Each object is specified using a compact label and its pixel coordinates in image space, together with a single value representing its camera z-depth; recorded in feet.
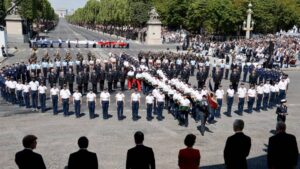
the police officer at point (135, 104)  60.80
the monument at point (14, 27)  193.16
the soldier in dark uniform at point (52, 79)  82.74
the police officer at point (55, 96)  63.31
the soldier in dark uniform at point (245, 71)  102.92
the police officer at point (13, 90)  71.15
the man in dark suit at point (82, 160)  23.95
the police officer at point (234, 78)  86.79
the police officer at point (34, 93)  67.18
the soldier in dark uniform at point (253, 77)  89.66
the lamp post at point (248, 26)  182.29
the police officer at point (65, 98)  61.36
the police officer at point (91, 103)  60.23
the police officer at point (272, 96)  72.58
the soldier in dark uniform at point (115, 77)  84.89
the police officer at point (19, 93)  69.36
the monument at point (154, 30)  207.82
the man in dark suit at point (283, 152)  26.81
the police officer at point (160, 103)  61.16
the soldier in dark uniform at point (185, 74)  94.53
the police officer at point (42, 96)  65.16
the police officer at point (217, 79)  88.26
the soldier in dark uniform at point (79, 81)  78.52
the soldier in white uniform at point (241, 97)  65.51
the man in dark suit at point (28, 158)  23.57
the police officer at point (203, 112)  53.11
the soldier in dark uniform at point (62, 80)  79.21
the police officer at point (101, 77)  83.92
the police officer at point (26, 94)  68.07
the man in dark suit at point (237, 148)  27.12
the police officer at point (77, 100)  61.21
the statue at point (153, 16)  207.77
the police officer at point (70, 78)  79.61
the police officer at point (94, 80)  80.94
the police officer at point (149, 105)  60.64
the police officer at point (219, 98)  64.75
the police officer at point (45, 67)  97.86
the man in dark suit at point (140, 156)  24.93
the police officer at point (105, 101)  60.90
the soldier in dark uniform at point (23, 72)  90.68
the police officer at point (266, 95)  70.64
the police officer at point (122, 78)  85.97
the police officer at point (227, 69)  105.50
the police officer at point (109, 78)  83.30
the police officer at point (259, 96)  69.77
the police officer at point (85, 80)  79.87
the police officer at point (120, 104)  60.34
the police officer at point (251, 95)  66.85
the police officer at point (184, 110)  57.00
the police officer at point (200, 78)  90.38
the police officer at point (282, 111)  52.08
